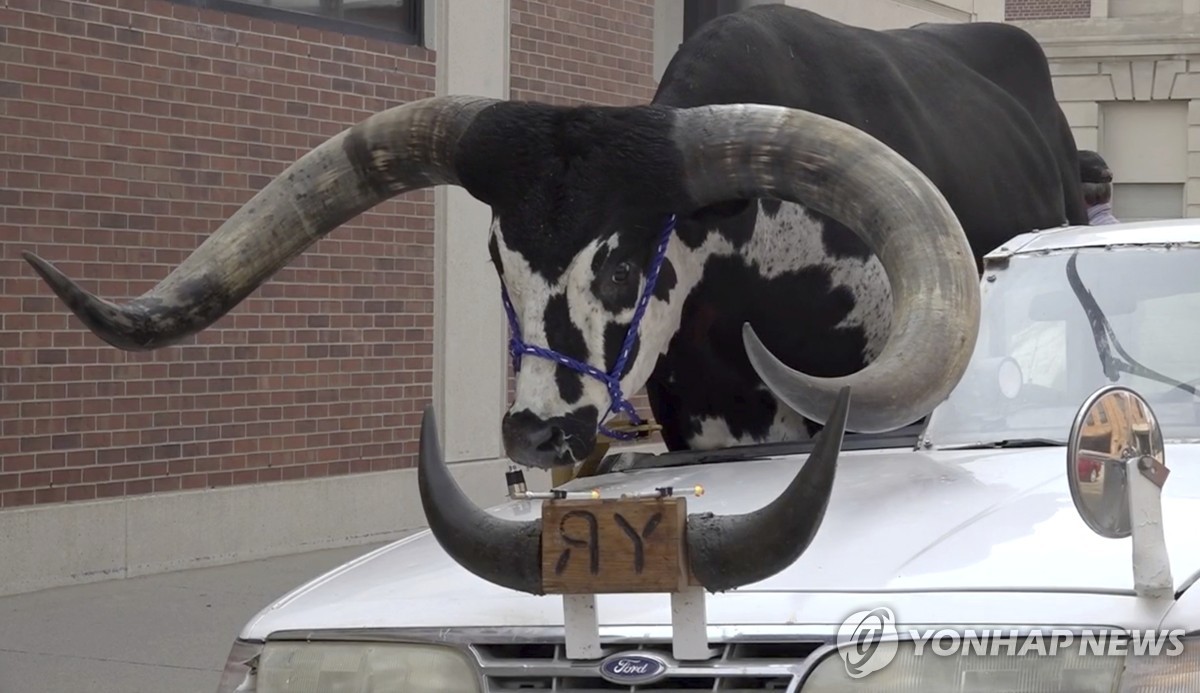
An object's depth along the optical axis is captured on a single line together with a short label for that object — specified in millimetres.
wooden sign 3215
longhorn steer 4648
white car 3072
